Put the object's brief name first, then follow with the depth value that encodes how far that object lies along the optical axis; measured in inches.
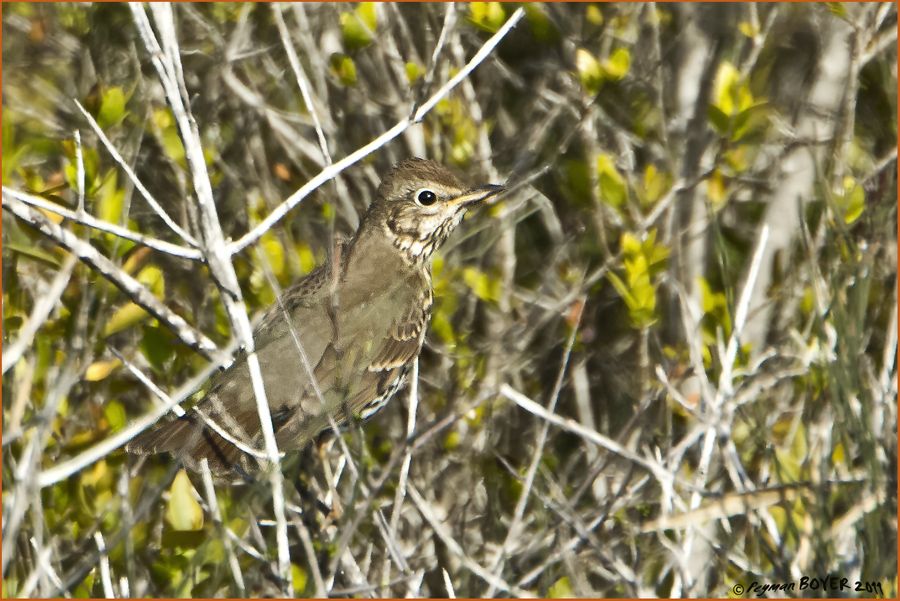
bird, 380.8
